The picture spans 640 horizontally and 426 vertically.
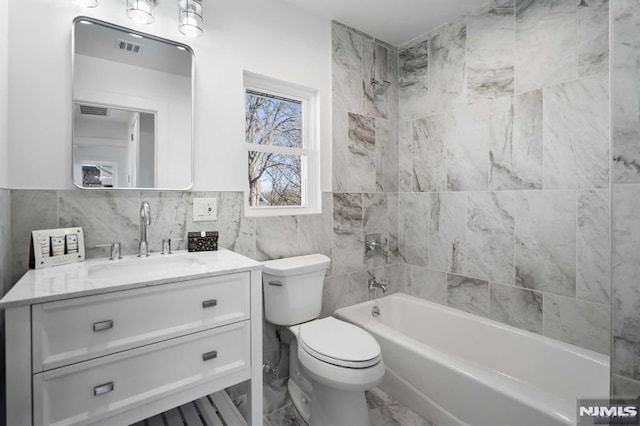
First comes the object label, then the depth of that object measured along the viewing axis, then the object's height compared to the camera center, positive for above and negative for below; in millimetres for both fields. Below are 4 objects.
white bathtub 1252 -831
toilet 1367 -670
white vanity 868 -440
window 2115 +446
